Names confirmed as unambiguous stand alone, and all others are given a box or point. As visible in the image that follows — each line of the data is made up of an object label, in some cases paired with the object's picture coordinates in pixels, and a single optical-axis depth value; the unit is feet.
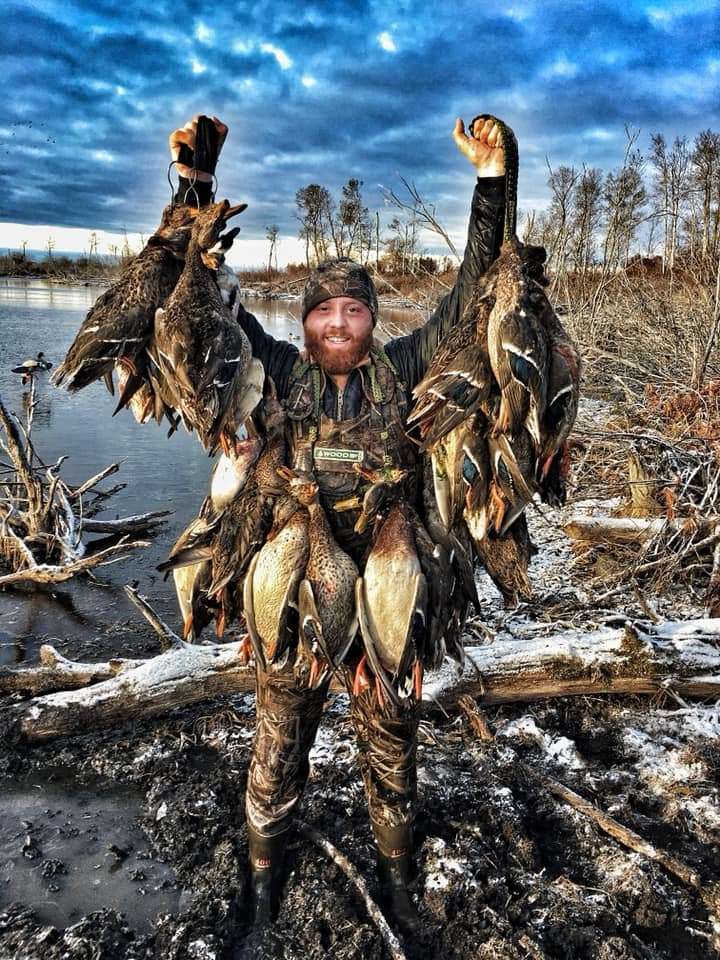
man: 9.46
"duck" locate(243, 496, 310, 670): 8.56
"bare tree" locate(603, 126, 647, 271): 31.38
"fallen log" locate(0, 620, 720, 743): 13.92
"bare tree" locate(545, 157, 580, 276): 30.76
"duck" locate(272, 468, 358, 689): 8.54
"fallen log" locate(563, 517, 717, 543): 20.64
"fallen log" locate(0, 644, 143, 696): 13.98
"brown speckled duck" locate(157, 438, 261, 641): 9.22
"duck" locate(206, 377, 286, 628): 9.23
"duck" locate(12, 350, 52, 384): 24.66
